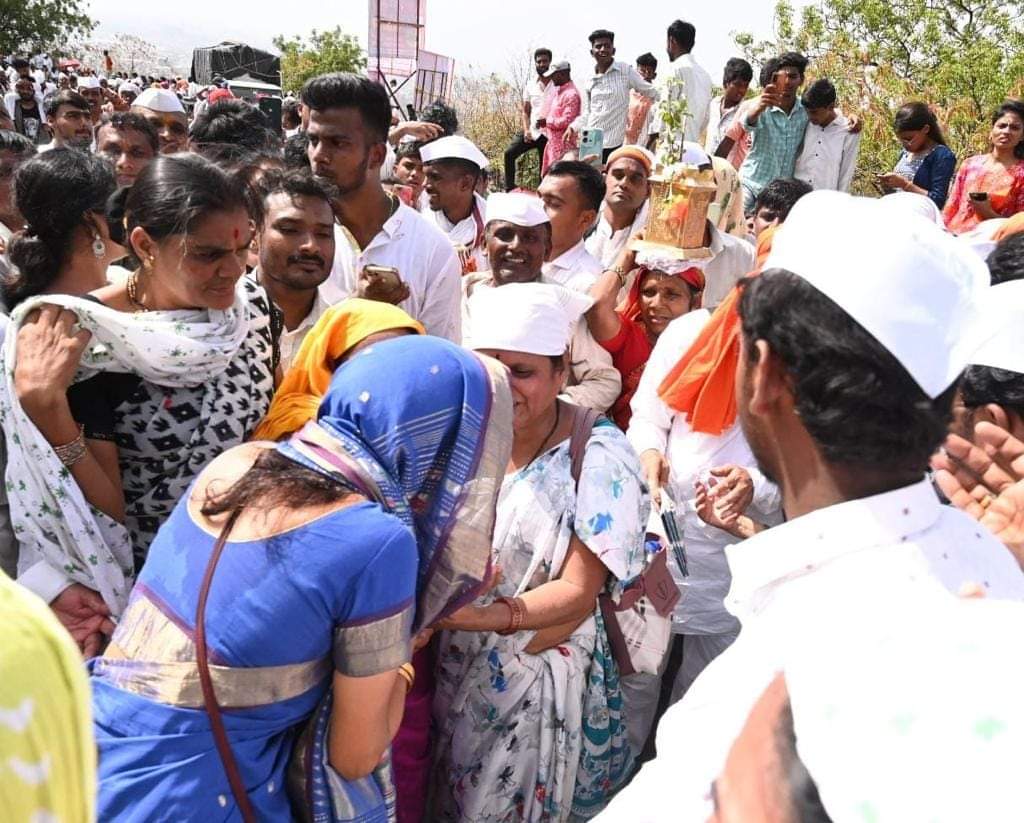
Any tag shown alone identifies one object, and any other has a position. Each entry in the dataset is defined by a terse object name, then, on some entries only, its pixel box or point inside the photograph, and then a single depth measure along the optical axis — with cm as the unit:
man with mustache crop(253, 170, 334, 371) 281
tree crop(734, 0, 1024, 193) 1071
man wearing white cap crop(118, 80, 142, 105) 1248
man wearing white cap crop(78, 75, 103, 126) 1016
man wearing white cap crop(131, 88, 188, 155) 594
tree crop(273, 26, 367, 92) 2752
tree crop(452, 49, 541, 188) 1805
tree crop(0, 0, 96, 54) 3703
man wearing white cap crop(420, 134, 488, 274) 504
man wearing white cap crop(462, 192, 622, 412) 335
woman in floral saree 221
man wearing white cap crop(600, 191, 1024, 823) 112
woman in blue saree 145
